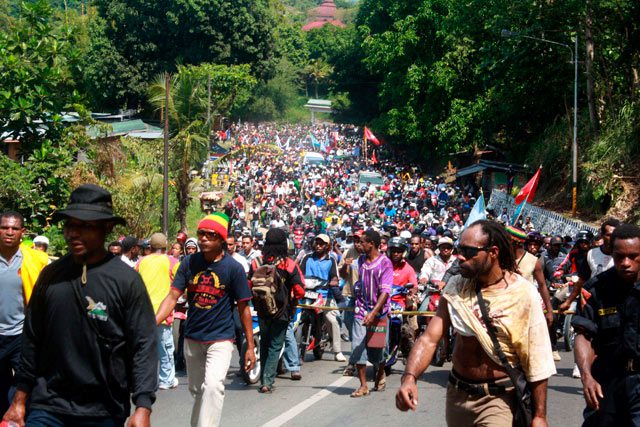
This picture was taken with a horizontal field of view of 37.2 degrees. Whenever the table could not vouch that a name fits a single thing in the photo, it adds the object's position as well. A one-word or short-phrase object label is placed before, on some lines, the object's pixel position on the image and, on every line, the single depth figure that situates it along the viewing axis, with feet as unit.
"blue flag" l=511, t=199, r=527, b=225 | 63.38
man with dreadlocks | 15.52
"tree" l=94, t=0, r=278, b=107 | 186.60
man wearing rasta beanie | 23.58
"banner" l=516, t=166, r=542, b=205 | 69.18
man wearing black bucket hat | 13.75
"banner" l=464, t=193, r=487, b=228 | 43.60
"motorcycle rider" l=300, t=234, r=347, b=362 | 39.60
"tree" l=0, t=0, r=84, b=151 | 61.05
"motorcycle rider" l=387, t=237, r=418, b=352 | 37.37
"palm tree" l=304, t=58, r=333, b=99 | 371.97
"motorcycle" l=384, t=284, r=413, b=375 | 37.24
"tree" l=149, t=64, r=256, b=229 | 90.89
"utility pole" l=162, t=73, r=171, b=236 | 85.71
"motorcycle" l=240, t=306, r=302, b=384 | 34.16
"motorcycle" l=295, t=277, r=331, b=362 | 39.93
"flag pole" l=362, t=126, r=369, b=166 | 197.51
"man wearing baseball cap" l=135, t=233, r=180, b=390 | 32.48
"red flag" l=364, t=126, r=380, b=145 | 186.67
